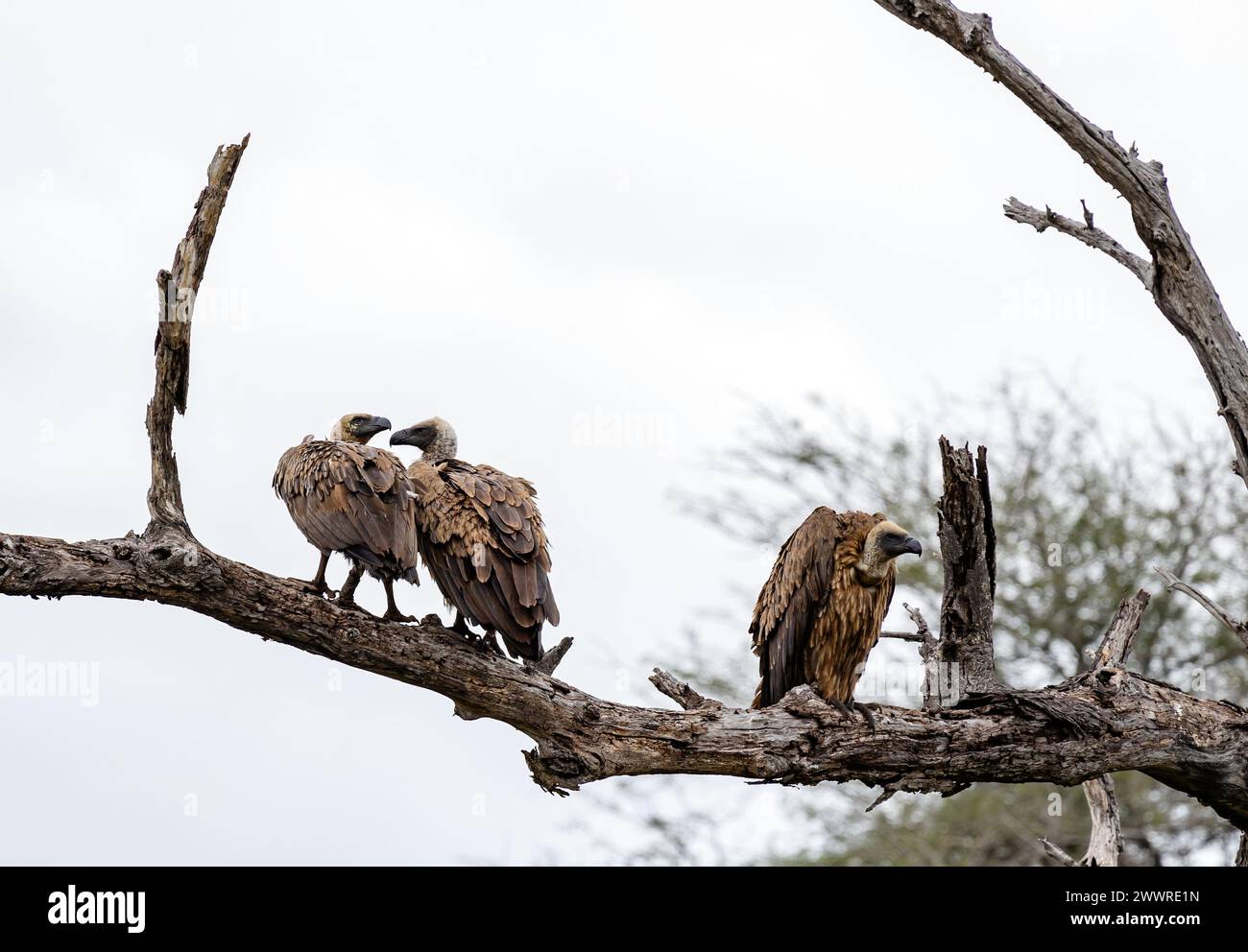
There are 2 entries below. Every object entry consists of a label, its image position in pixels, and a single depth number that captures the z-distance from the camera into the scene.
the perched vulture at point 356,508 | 10.77
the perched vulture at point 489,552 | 11.16
